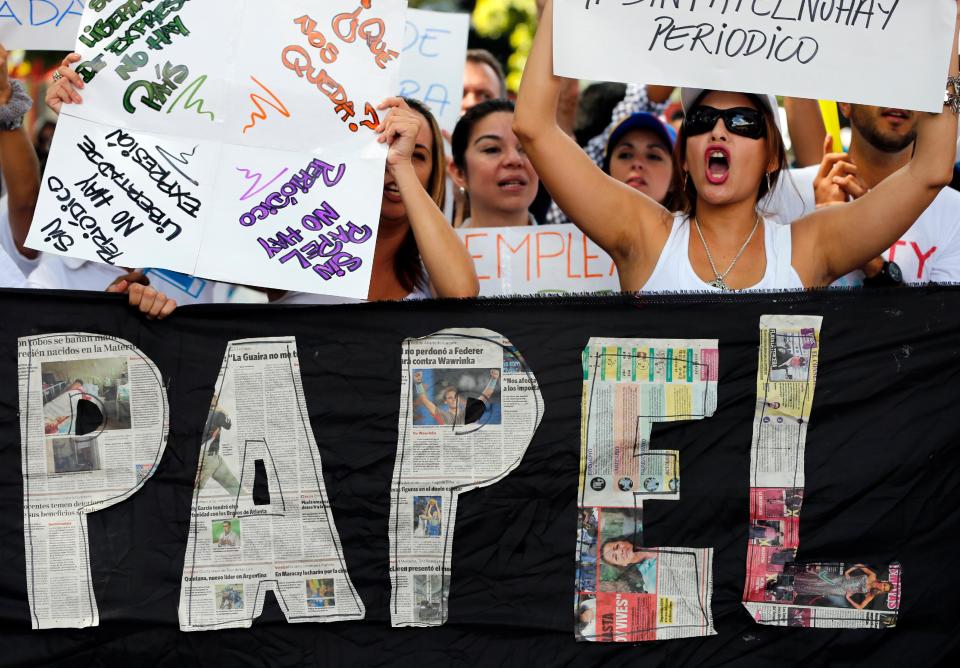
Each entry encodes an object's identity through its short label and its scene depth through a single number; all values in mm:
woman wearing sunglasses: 6199
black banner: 5992
